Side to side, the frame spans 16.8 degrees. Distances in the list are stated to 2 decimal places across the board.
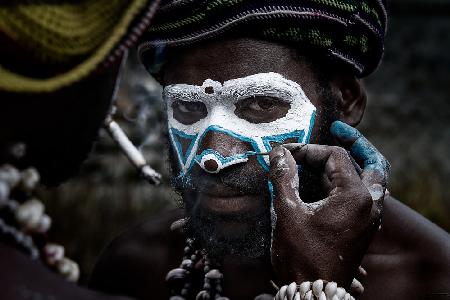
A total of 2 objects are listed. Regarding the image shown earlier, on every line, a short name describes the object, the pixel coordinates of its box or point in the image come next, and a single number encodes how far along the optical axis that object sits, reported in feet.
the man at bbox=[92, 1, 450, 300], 3.68
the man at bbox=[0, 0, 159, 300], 2.94
